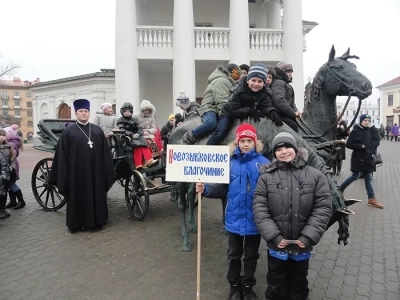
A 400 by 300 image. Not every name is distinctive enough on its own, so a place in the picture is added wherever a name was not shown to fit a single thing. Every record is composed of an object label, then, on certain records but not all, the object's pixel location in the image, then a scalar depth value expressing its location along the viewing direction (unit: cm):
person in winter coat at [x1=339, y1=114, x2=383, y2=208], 692
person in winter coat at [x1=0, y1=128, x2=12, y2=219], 584
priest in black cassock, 523
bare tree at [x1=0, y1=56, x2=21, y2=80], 3141
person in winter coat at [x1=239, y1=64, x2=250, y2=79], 488
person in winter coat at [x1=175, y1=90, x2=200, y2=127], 612
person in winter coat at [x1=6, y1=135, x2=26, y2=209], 658
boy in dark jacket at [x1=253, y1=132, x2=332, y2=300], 262
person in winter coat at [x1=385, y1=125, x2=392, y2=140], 4197
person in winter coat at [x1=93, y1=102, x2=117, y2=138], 745
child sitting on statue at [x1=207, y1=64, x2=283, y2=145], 325
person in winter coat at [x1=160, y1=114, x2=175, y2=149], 971
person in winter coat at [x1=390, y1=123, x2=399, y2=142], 3653
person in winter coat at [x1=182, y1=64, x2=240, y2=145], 406
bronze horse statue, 464
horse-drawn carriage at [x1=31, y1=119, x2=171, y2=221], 569
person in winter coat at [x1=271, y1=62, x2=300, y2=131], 379
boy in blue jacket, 302
